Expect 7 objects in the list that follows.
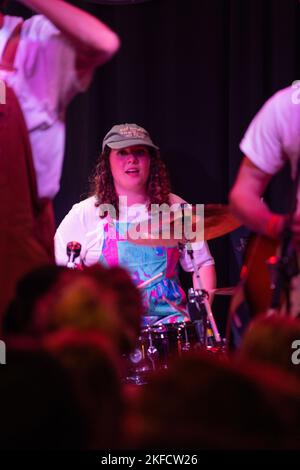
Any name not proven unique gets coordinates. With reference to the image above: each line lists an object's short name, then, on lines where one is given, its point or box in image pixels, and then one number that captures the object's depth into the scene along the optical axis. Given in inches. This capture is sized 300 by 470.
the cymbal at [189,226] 217.2
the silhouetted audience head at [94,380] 73.2
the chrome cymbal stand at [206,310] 216.0
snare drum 227.6
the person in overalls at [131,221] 253.3
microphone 202.4
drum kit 219.1
